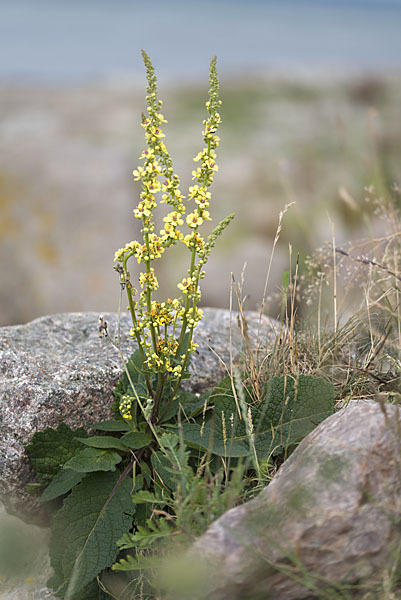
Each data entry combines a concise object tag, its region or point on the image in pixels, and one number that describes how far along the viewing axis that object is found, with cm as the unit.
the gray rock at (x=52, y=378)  238
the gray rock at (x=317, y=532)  161
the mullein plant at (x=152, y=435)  205
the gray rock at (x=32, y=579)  225
